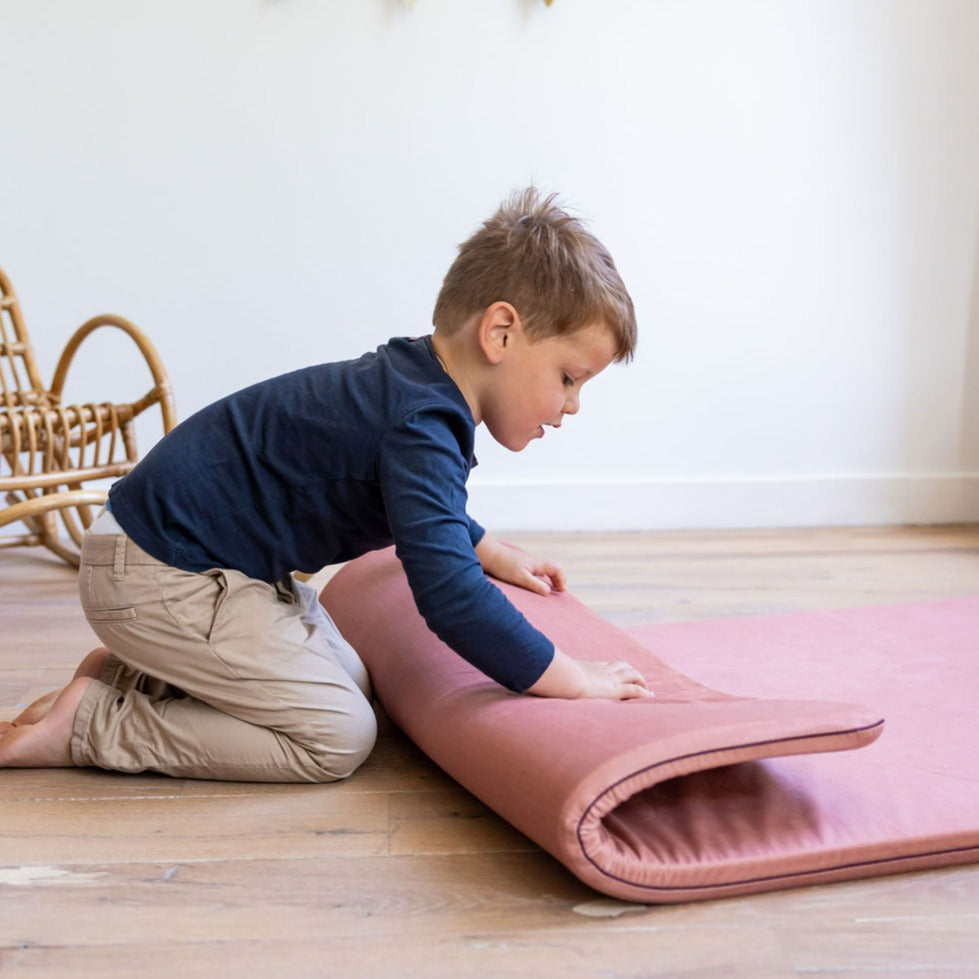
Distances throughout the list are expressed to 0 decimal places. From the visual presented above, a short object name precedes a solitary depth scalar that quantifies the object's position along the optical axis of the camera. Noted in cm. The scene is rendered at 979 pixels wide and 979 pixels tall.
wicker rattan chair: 241
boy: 148
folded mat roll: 119
